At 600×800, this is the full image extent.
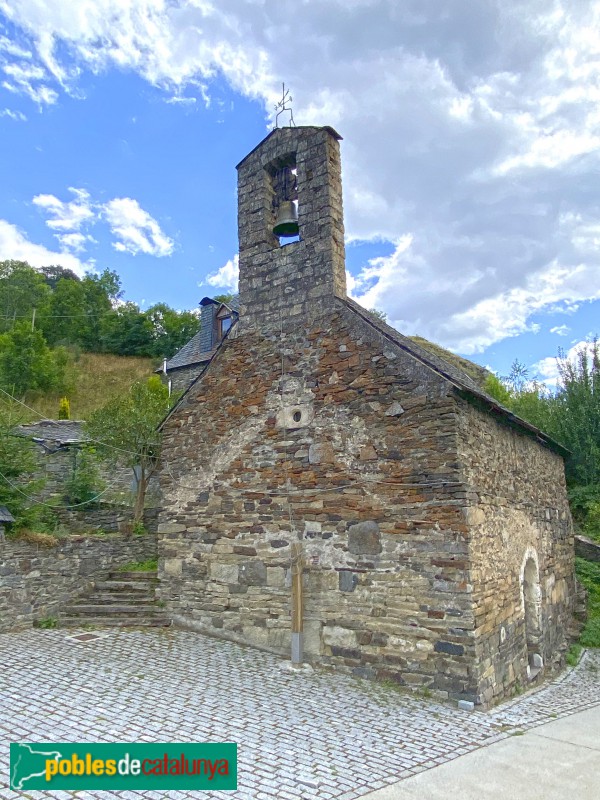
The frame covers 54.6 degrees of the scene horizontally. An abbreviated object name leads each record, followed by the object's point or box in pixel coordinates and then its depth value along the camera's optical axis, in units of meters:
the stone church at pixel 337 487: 8.00
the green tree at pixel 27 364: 34.95
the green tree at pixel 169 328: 48.56
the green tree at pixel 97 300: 50.38
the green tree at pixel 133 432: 14.95
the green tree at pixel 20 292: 48.62
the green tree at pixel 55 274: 65.25
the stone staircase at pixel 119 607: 10.26
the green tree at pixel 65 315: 48.97
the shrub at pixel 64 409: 31.08
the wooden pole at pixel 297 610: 8.73
